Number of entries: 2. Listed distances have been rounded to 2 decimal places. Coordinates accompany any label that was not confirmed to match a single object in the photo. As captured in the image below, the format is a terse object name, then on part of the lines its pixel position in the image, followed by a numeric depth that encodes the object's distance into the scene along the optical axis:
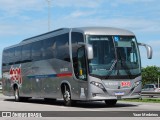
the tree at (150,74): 128.00
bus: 19.25
